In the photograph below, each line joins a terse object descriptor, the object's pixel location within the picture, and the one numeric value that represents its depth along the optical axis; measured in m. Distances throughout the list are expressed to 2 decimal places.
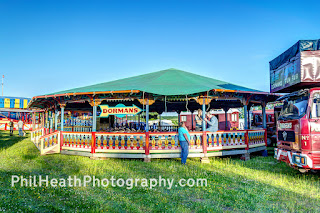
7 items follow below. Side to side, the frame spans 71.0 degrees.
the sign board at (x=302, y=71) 6.98
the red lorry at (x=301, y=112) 6.62
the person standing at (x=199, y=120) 10.96
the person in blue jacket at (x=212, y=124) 10.58
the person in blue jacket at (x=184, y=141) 9.52
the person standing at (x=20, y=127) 26.56
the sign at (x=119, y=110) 10.69
